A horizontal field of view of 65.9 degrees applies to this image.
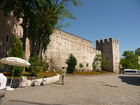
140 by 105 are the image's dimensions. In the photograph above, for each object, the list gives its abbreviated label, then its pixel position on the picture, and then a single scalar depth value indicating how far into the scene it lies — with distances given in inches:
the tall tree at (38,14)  562.8
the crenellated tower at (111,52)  1420.7
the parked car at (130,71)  1365.5
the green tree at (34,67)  464.3
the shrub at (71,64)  849.3
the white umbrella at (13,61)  306.9
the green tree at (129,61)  1538.1
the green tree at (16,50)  479.6
